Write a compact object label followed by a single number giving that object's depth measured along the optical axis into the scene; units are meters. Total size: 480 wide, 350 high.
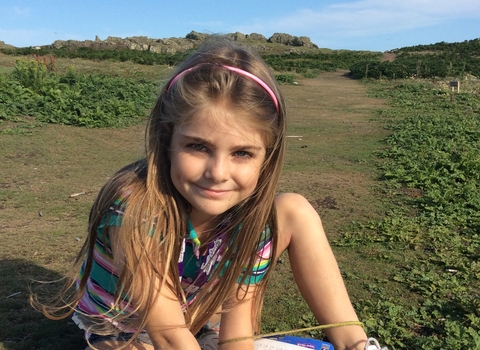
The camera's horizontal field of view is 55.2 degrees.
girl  0.48
